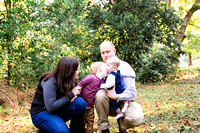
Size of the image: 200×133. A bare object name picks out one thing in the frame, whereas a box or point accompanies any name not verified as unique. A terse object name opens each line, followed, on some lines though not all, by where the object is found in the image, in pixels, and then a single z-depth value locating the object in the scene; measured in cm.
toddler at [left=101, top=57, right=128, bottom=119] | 310
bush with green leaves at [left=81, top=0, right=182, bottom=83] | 1229
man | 316
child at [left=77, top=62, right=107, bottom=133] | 351
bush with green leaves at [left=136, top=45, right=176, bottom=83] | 1252
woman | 283
